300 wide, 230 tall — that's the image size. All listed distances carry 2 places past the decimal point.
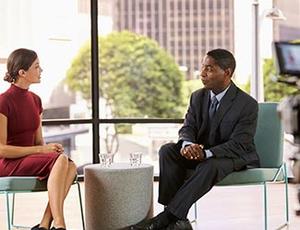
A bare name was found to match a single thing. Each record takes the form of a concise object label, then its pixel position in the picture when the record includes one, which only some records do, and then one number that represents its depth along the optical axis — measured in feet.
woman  17.20
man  17.73
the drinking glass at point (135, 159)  18.83
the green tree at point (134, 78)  29.89
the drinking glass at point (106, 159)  18.71
